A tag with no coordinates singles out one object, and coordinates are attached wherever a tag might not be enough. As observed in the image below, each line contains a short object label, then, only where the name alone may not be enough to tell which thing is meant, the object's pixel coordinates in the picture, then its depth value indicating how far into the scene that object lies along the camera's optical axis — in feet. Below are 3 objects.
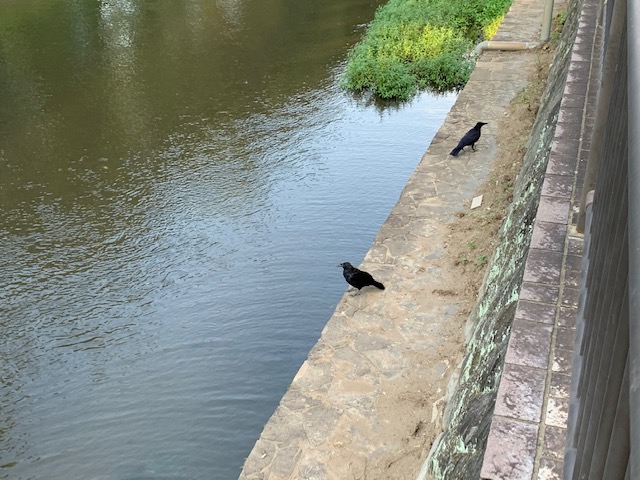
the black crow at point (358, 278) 22.43
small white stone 27.27
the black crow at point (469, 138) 30.71
